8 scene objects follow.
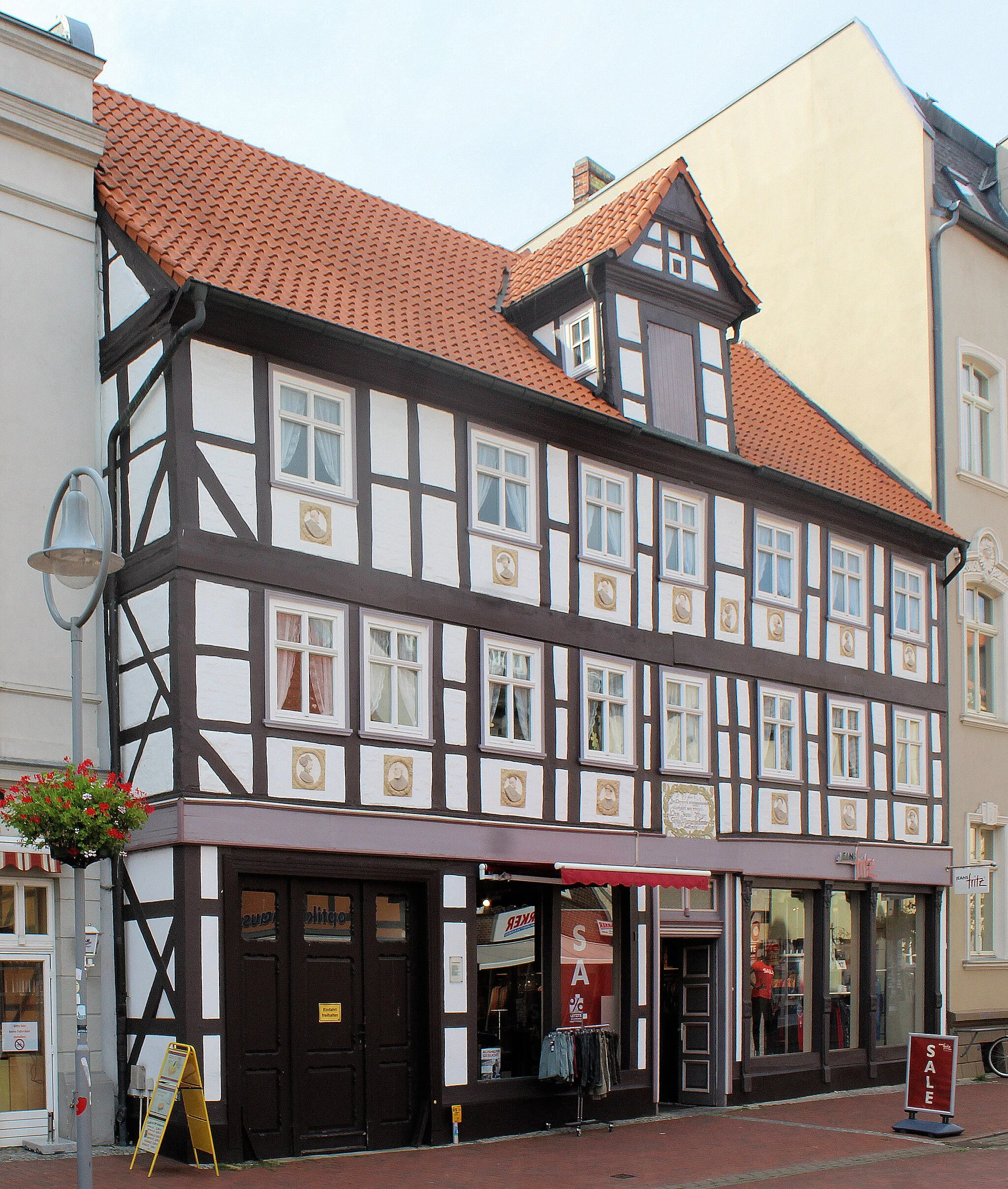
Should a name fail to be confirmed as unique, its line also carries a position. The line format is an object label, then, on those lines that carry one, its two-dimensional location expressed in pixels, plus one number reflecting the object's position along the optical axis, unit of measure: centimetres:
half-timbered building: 1456
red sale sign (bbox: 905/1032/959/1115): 1617
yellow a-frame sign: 1308
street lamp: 980
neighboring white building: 1420
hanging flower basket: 1049
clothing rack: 1633
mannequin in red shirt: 1964
